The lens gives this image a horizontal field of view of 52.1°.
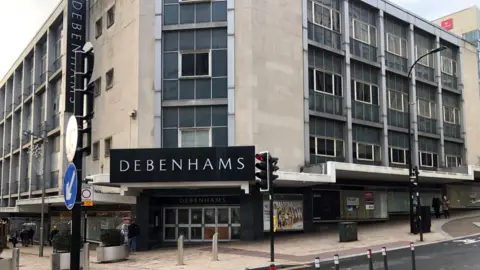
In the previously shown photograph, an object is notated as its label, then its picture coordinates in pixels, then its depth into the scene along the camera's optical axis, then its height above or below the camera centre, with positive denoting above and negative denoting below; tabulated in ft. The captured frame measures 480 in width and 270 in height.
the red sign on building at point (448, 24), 214.07 +71.15
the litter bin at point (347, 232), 77.41 -6.96
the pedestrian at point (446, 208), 113.70 -4.93
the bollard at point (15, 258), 42.25 -5.88
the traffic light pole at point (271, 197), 43.09 -0.78
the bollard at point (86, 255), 52.02 -6.94
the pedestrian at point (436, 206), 119.44 -4.64
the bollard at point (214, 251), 60.64 -7.68
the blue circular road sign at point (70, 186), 27.32 +0.21
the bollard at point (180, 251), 58.23 -7.35
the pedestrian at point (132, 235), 78.64 -7.28
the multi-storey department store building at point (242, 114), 84.33 +14.41
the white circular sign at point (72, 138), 28.58 +3.03
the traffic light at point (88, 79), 29.99 +6.83
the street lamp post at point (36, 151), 136.67 +10.83
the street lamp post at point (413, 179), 81.56 +1.35
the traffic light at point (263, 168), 44.53 +1.84
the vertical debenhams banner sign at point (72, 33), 104.63 +33.63
